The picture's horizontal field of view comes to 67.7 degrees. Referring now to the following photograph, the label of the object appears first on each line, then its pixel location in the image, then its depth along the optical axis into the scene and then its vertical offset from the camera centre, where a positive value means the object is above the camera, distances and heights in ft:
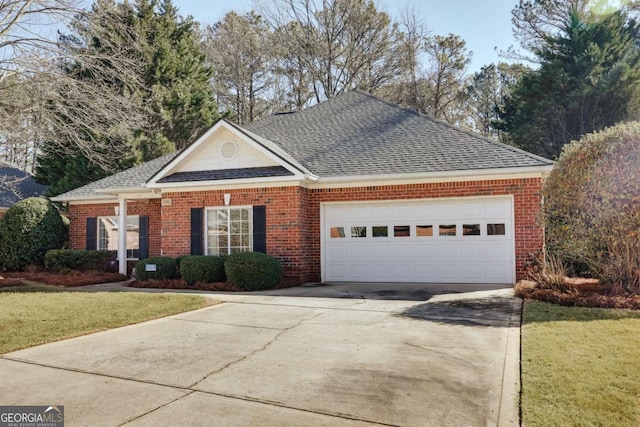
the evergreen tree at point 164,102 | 75.56 +22.78
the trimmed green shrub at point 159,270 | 42.45 -3.14
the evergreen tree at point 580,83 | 74.08 +23.44
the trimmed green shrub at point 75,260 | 51.93 -2.65
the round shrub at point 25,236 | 54.13 +0.06
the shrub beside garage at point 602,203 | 28.30 +1.58
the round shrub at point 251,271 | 38.14 -3.04
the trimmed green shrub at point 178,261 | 42.88 -2.41
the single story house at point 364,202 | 39.14 +2.62
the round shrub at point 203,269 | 40.57 -2.99
